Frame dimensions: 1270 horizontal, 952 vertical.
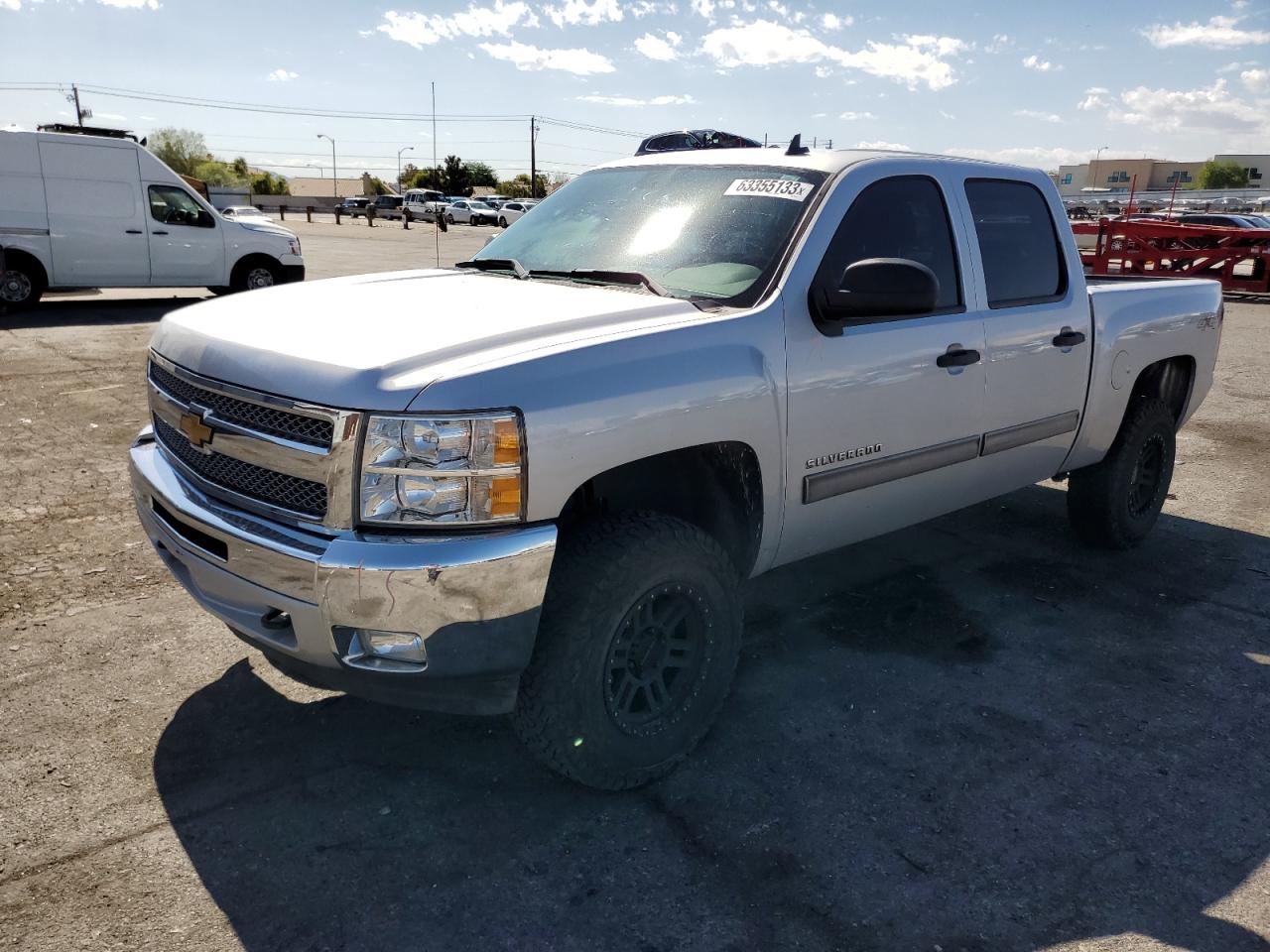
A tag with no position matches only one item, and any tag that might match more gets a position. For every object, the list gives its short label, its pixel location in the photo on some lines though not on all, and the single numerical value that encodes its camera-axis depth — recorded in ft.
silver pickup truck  8.38
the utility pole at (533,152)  223.59
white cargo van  42.50
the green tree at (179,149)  311.06
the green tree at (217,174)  299.99
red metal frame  58.70
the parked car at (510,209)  165.60
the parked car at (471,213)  171.53
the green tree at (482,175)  331.77
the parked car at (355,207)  215.31
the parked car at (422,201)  188.75
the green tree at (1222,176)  390.83
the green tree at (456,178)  306.14
